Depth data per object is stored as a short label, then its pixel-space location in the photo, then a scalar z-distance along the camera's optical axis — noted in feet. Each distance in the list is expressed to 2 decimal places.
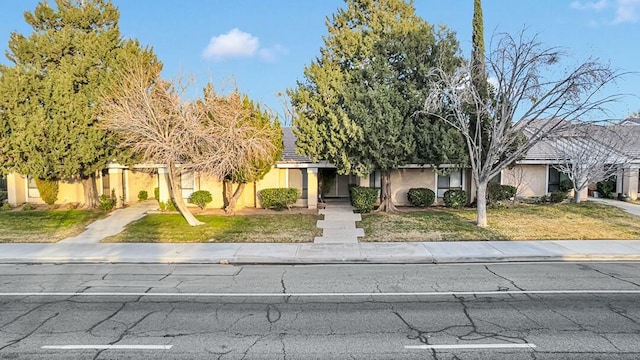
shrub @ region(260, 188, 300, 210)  64.69
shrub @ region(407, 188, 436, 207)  66.49
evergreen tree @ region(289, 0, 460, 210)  54.80
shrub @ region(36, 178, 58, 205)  69.00
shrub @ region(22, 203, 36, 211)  67.57
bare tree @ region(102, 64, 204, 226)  48.67
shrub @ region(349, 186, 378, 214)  61.72
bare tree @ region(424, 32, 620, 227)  44.86
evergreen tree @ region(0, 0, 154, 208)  57.21
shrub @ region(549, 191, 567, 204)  69.26
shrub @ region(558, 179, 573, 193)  72.59
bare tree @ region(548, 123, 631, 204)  64.39
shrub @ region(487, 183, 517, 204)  64.59
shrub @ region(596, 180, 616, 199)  79.46
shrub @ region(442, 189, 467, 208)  65.36
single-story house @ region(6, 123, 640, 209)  68.23
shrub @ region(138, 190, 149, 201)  78.59
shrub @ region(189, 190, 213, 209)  65.31
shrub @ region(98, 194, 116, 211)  64.95
